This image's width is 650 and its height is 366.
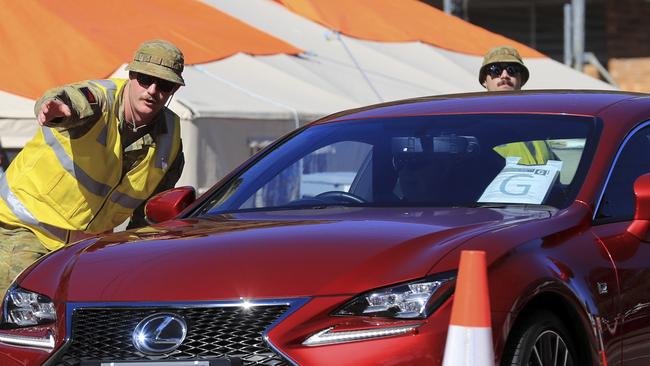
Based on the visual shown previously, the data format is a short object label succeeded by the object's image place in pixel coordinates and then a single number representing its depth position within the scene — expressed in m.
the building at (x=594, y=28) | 37.11
